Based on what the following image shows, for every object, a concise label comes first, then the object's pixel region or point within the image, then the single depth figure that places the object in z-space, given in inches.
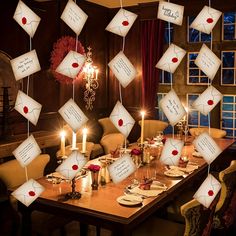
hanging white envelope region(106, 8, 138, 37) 62.6
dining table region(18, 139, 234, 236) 86.4
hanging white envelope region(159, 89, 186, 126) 61.6
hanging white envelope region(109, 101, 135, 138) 63.8
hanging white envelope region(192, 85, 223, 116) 61.2
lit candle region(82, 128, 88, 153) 98.9
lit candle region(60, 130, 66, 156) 99.9
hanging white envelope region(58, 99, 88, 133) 62.8
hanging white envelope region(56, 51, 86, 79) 63.4
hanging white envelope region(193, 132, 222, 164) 60.1
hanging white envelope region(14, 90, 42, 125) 62.3
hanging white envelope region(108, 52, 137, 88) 62.3
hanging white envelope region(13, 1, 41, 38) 62.4
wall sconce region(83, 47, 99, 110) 242.8
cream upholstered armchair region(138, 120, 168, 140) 222.4
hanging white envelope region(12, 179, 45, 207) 63.4
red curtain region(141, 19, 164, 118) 241.6
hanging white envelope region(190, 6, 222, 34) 60.6
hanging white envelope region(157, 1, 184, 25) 61.2
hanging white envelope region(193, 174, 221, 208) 60.8
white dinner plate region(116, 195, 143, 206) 92.4
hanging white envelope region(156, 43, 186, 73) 62.1
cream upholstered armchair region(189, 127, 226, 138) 202.7
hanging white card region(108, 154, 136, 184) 63.2
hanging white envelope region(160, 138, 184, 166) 63.2
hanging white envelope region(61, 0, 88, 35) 63.1
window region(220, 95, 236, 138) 219.1
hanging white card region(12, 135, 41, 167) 61.7
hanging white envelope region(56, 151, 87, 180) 68.6
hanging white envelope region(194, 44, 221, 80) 59.9
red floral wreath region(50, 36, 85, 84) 218.5
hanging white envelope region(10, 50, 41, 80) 61.3
